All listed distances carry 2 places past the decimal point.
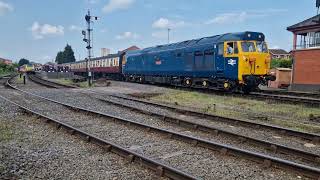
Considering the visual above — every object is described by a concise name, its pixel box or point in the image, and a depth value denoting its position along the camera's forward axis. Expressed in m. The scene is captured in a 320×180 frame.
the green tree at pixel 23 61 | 170.48
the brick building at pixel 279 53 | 105.36
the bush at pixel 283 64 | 50.08
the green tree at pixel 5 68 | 84.86
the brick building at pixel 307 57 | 29.03
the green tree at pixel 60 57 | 147.27
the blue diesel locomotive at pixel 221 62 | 18.62
